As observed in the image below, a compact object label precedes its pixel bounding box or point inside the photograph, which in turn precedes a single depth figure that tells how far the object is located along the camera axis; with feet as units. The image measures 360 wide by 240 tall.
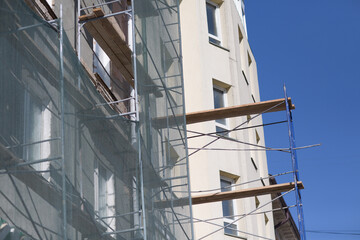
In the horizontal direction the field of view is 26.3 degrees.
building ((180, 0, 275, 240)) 57.36
